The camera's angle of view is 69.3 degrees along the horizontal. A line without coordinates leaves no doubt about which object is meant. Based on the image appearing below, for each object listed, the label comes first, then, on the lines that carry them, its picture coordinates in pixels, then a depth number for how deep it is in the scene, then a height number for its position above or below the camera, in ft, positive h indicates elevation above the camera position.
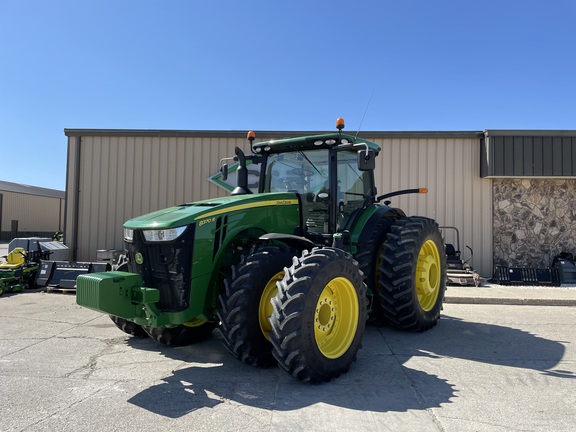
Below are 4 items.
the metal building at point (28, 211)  115.96 +4.72
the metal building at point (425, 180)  34.47 +4.50
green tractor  12.12 -1.25
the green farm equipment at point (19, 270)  28.04 -3.03
